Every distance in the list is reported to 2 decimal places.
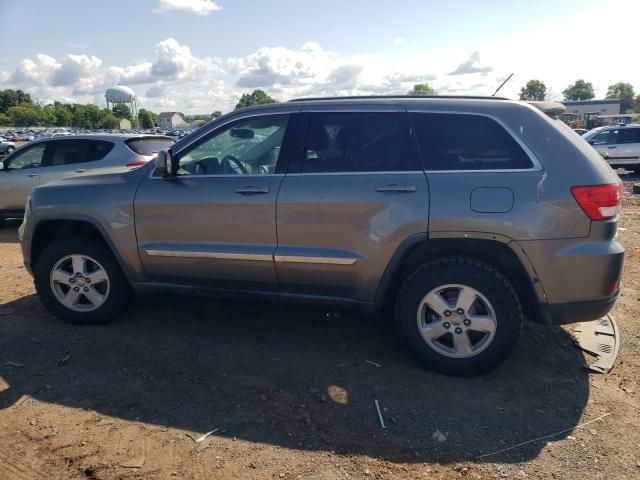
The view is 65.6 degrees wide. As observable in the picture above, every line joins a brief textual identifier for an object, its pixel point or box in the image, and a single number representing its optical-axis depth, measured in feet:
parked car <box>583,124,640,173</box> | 54.13
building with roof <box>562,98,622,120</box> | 286.56
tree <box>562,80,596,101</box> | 381.60
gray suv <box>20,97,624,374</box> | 10.50
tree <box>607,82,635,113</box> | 394.01
